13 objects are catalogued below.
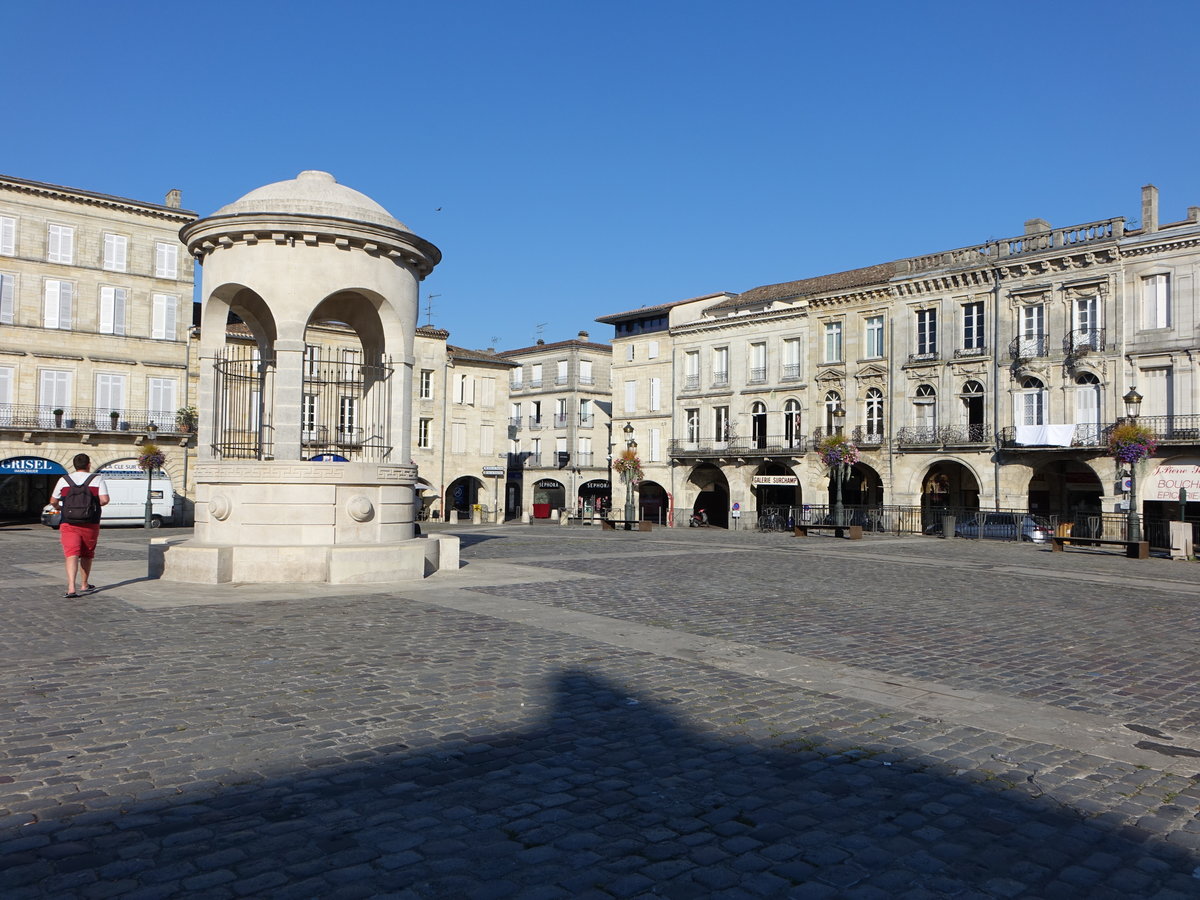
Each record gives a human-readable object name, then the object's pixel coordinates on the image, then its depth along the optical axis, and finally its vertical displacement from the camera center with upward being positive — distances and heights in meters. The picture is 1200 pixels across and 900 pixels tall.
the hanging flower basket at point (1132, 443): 28.66 +1.58
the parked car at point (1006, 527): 33.41 -1.37
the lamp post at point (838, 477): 33.31 +0.51
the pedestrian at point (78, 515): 11.37 -0.39
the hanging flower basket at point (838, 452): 35.56 +1.52
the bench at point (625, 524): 37.97 -1.57
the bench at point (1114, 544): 25.22 -1.55
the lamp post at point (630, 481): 40.88 +0.36
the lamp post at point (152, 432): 42.32 +2.48
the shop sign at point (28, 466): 39.47 +0.77
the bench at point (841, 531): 32.84 -1.57
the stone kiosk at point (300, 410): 13.37 +1.23
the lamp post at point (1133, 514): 26.56 -0.67
